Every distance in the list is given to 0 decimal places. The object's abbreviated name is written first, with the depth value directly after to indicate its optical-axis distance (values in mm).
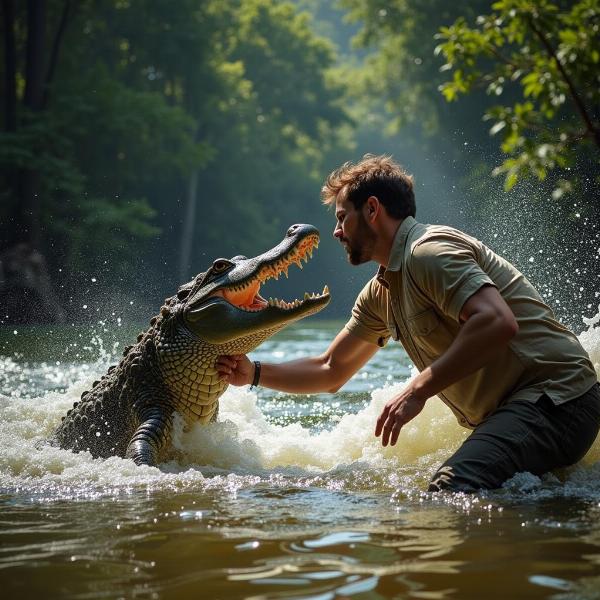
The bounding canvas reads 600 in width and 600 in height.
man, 4863
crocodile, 6492
